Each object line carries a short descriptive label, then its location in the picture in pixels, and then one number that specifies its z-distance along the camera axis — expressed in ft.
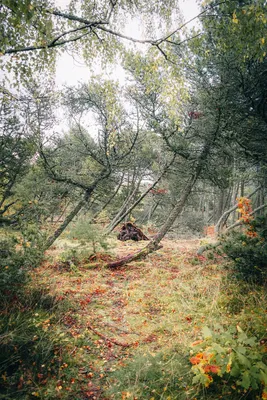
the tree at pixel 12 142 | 26.55
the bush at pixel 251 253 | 14.48
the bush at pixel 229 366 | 6.94
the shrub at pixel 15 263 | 11.89
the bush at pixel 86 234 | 25.02
